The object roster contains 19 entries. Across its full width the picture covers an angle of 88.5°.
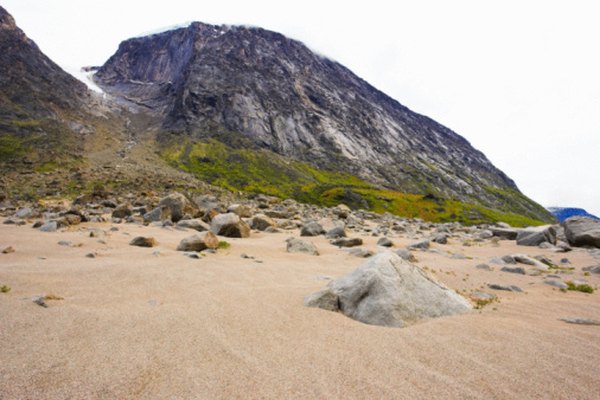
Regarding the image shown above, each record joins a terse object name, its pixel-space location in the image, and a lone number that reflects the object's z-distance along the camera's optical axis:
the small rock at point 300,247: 13.36
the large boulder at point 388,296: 5.75
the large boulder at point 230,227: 16.31
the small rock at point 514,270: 11.24
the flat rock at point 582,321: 5.83
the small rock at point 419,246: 16.45
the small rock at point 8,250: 8.97
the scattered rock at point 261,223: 20.48
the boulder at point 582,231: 19.27
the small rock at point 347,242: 16.02
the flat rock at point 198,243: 11.34
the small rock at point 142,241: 11.65
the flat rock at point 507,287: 8.72
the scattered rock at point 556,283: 9.13
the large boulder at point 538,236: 20.58
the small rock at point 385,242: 16.77
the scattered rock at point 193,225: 17.79
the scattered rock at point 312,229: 19.52
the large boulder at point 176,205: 20.72
